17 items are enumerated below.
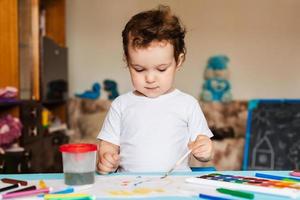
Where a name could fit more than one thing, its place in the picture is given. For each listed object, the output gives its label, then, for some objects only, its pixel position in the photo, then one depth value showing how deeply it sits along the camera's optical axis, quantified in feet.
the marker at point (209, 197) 2.11
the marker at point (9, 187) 2.33
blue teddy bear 9.70
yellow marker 2.12
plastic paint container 2.47
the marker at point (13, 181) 2.47
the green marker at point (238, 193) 2.14
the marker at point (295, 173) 2.72
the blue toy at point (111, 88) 10.02
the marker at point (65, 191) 2.29
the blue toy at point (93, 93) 10.00
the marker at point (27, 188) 2.29
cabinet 6.73
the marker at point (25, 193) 2.18
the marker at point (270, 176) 2.60
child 3.35
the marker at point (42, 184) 2.41
